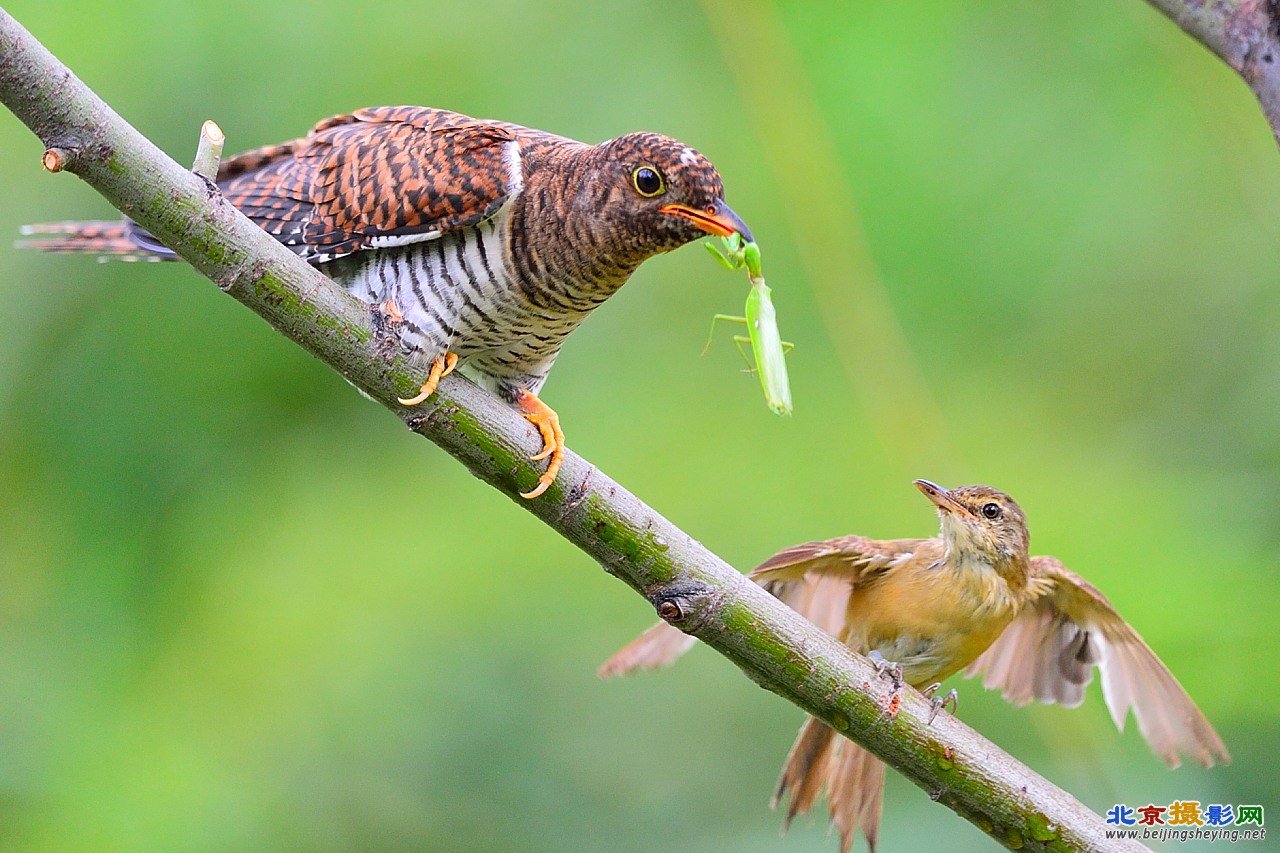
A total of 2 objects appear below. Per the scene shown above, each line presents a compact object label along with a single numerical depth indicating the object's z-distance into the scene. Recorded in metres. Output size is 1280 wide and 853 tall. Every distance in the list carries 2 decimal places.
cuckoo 6.04
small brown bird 6.07
